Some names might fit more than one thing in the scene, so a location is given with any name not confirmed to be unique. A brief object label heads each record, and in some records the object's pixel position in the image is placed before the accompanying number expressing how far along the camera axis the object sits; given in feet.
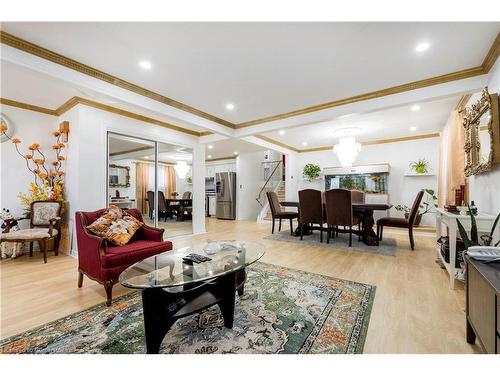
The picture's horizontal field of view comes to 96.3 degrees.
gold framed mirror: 7.29
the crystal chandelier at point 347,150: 16.49
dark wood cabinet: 3.68
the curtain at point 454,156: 11.05
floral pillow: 7.81
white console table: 7.40
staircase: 27.96
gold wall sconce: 12.06
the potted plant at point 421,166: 19.07
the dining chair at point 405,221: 12.55
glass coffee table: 4.44
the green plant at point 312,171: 23.92
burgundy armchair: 6.74
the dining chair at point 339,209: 13.34
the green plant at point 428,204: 18.88
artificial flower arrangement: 11.91
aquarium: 21.18
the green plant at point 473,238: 6.45
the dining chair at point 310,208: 14.89
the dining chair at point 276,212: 17.74
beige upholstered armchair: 10.90
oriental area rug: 4.72
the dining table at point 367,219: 13.51
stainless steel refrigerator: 27.40
